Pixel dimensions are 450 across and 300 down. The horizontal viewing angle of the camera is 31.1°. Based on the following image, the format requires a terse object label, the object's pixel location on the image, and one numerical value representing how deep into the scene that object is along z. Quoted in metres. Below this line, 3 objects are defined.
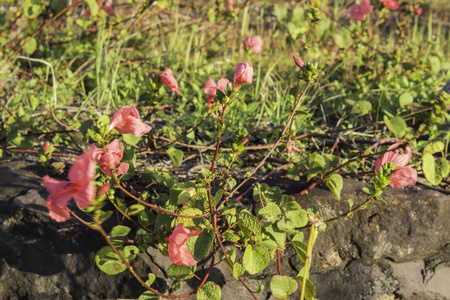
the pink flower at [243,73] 0.76
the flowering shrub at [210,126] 0.74
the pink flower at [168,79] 0.87
